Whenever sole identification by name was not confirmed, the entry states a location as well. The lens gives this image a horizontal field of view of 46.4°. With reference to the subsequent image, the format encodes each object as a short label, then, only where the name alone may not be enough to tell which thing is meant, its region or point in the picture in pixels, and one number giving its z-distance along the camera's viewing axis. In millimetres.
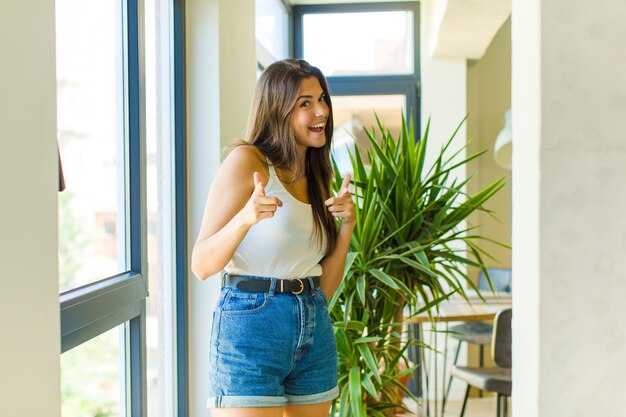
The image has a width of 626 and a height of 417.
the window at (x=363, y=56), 5867
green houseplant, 2779
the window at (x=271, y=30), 4906
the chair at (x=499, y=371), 3551
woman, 1713
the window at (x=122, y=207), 1999
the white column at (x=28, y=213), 1304
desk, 3789
